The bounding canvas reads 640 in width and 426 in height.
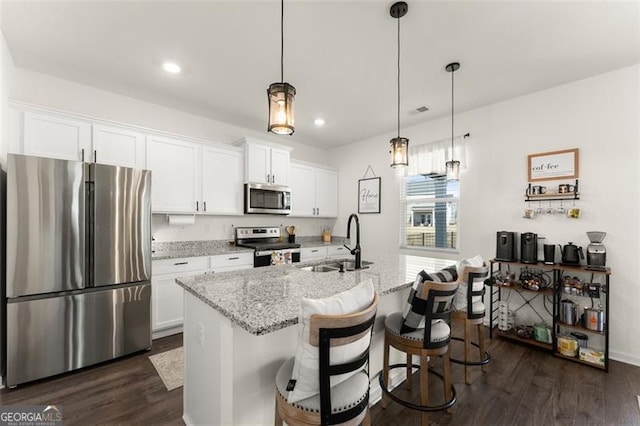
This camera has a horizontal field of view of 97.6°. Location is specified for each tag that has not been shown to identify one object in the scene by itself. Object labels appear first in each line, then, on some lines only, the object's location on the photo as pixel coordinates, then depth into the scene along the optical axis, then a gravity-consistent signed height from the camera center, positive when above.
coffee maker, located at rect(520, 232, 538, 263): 3.05 -0.38
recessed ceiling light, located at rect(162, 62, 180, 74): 2.64 +1.40
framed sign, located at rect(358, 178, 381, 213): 4.82 +0.32
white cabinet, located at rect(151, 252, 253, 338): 3.05 -0.86
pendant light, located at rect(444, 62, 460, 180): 3.11 +0.49
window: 3.99 +0.02
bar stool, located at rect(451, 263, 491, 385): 2.15 -0.73
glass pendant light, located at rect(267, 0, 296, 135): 1.50 +0.58
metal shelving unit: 2.56 -0.94
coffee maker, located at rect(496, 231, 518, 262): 3.17 -0.38
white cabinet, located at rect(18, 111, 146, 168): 2.65 +0.74
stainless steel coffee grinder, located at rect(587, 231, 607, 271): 2.63 -0.37
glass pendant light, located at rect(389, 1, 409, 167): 2.22 +0.49
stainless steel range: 3.89 -0.47
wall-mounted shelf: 2.94 +0.20
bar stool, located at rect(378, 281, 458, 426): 1.64 -0.78
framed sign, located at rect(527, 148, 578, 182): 2.97 +0.53
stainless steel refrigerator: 2.22 -0.45
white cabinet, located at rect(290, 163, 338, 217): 4.86 +0.40
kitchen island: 1.30 -0.64
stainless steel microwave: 4.13 +0.22
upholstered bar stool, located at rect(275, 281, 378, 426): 1.07 -0.63
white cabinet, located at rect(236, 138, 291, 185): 4.11 +0.78
